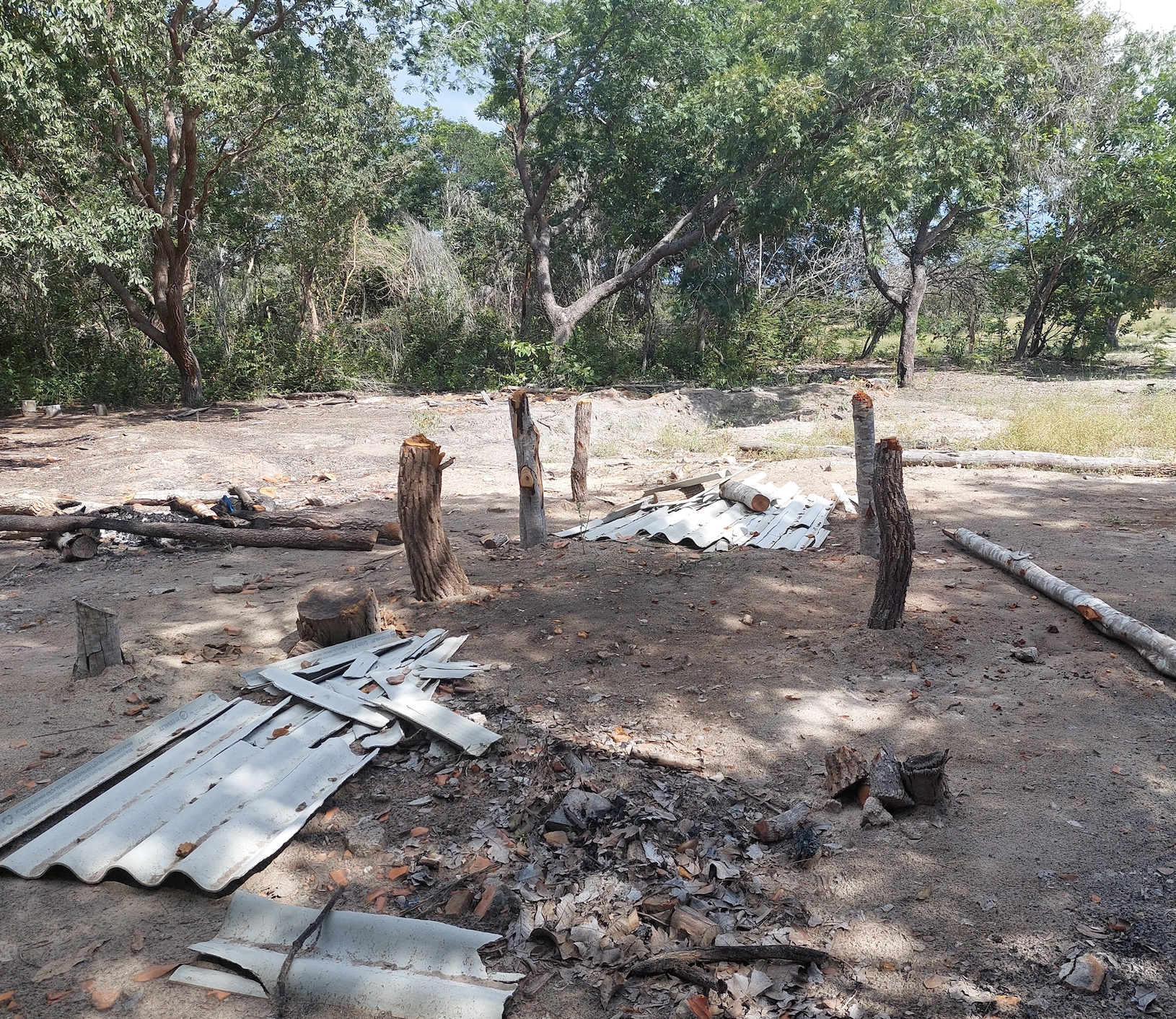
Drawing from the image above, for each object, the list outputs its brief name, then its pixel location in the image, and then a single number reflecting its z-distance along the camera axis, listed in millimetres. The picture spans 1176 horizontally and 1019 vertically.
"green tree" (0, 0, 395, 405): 10422
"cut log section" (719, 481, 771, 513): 7715
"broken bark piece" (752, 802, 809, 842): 3148
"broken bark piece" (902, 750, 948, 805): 3164
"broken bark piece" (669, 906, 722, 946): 2633
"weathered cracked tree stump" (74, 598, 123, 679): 4457
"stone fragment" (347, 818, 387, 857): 3172
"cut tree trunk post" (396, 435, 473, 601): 5305
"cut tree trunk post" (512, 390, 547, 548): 6547
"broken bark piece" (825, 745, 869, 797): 3312
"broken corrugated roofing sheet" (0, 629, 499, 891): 2975
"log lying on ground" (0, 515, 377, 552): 7207
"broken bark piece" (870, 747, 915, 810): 3164
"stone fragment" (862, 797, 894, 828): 3145
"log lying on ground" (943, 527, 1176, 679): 4168
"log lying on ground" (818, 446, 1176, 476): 9164
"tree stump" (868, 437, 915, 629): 4684
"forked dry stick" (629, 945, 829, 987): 2504
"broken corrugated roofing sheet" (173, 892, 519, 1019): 2395
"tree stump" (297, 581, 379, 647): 4902
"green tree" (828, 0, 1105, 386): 13859
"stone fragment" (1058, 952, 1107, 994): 2361
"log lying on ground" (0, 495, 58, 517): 7742
